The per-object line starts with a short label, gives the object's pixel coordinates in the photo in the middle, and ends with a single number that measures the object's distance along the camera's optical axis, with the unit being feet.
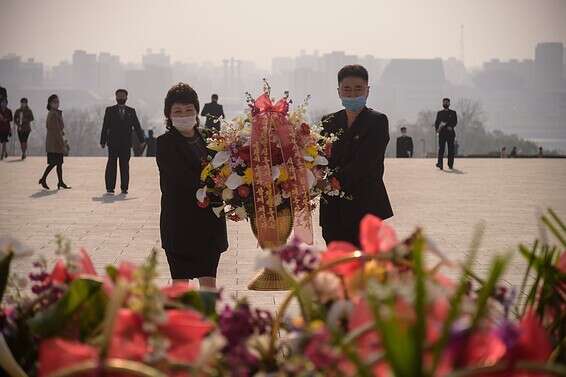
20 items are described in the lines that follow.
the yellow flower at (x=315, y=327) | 5.14
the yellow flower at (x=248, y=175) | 22.98
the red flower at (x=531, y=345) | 4.87
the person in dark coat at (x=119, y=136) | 59.88
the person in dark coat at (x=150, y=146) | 127.34
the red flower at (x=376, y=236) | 6.02
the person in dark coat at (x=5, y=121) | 92.43
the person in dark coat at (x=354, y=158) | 24.57
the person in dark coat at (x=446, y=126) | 87.51
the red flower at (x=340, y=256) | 6.18
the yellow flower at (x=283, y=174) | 23.11
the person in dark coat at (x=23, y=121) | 99.25
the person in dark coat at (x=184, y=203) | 22.80
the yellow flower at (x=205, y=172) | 23.09
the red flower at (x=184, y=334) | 5.26
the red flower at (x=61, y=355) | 4.98
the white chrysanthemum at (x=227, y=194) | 23.04
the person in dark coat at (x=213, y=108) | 93.91
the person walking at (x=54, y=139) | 64.18
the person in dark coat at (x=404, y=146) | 135.54
